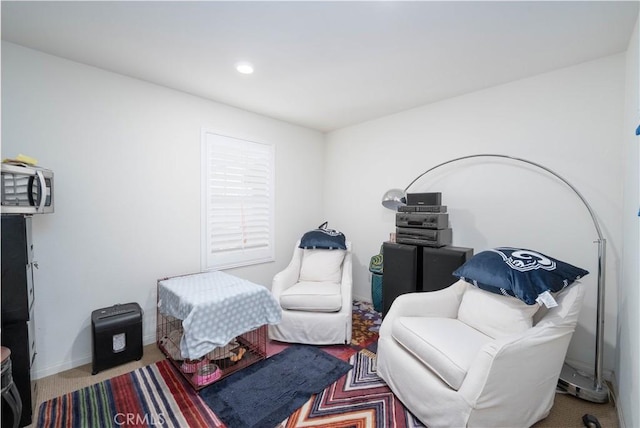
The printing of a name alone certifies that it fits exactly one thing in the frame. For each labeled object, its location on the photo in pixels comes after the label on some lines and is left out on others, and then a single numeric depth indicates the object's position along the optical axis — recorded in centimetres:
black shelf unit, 155
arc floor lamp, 184
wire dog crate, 202
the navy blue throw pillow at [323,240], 314
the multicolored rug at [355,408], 165
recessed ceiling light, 221
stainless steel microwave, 165
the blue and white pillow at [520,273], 164
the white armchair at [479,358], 142
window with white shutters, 294
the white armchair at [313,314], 251
